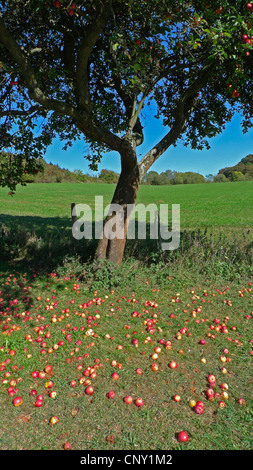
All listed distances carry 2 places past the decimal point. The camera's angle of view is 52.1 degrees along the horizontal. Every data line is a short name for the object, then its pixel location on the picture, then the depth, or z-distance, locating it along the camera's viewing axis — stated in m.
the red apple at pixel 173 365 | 3.29
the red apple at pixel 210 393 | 2.88
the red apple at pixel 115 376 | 3.10
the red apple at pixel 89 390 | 2.90
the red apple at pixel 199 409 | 2.68
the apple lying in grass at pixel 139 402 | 2.76
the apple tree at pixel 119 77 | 3.94
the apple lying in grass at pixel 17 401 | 2.73
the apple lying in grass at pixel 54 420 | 2.52
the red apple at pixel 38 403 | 2.73
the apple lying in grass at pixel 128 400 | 2.80
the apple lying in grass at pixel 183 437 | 2.37
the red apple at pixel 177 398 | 2.82
